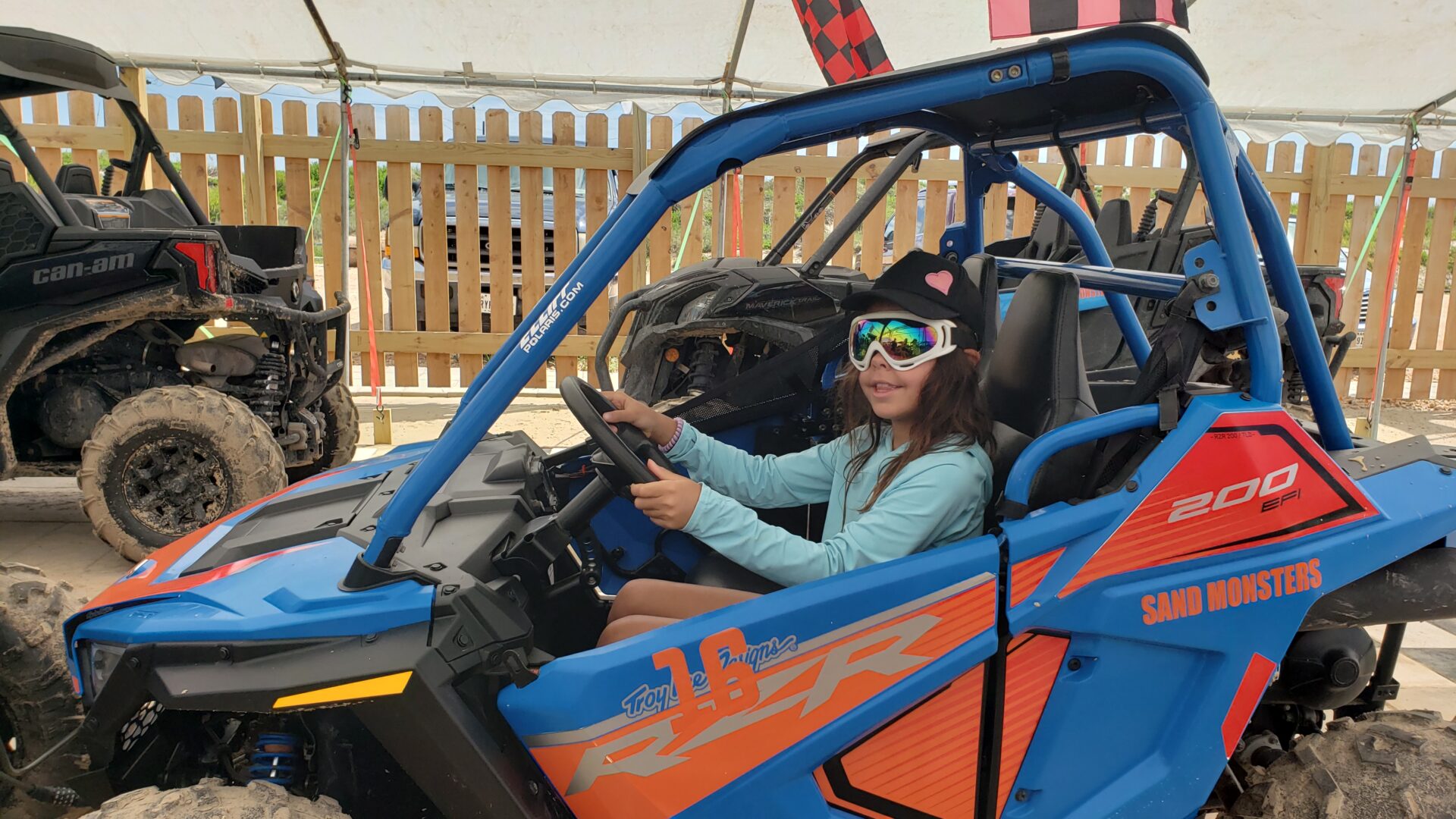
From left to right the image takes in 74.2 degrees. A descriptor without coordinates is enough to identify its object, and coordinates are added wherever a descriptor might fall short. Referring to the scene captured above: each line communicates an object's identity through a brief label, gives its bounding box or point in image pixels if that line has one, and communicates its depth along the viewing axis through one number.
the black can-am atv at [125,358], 4.00
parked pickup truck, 7.98
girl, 1.83
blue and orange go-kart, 1.61
